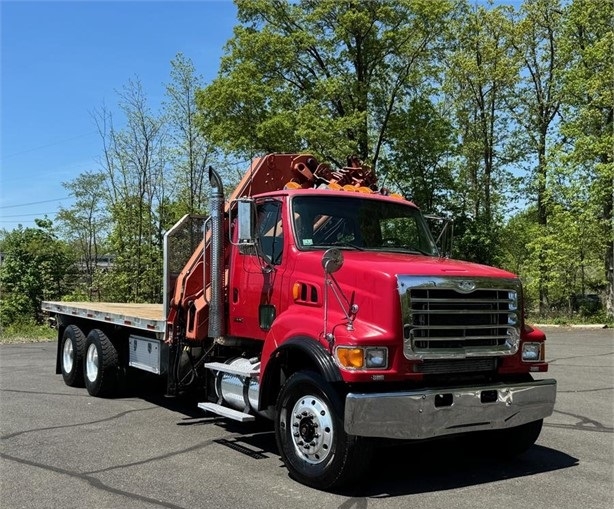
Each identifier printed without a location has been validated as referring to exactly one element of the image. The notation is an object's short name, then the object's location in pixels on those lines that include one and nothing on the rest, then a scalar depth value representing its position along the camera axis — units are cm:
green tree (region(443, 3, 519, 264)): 3073
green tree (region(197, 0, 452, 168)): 2541
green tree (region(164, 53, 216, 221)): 2883
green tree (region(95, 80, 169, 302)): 2520
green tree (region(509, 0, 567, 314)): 3150
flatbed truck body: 498
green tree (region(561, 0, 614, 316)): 2417
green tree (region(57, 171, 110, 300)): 4416
